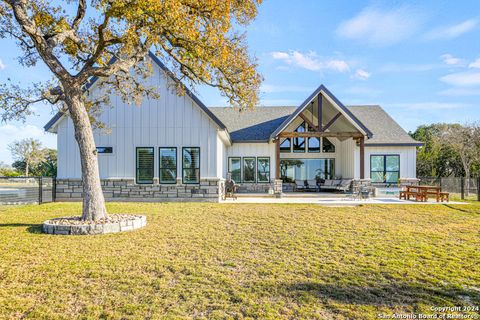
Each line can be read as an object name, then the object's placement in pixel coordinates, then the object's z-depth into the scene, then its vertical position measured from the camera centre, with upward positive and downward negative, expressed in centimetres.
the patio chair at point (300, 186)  2053 -123
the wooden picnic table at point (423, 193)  1429 -123
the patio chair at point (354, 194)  1588 -148
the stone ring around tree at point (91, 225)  759 -145
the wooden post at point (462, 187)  1608 -104
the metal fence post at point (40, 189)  1348 -94
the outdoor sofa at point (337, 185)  1842 -108
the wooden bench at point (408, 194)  1503 -137
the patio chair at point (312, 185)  2041 -116
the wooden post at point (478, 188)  1545 -107
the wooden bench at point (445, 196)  1434 -138
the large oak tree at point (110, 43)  773 +355
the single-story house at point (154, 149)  1426 +88
